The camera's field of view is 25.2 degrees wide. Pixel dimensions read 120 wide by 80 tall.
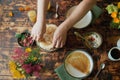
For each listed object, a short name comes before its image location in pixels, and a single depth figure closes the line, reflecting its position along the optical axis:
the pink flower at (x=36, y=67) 1.46
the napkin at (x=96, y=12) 1.57
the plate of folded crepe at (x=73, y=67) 1.44
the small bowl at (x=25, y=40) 1.51
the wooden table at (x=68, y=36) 1.47
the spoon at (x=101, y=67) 1.45
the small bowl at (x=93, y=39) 1.51
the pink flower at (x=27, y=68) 1.44
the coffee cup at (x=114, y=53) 1.46
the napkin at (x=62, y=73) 1.45
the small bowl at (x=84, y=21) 1.55
